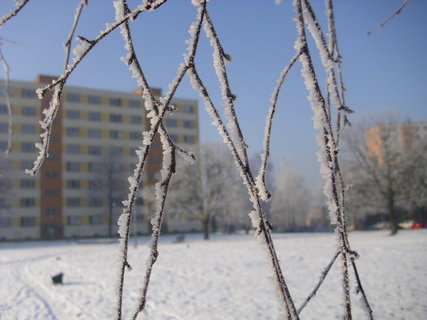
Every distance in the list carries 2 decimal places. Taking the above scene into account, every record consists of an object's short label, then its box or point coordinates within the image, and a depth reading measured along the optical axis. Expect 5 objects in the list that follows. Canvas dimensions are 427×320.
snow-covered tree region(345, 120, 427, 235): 21.84
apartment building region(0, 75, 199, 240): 38.75
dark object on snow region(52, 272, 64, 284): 10.45
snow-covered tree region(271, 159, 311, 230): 54.62
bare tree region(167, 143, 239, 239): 30.92
